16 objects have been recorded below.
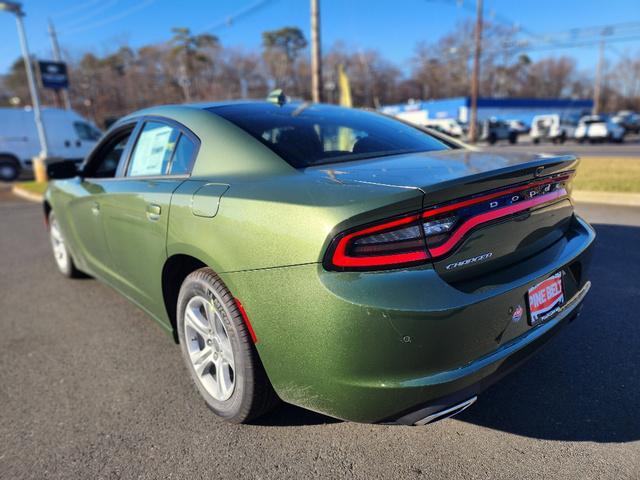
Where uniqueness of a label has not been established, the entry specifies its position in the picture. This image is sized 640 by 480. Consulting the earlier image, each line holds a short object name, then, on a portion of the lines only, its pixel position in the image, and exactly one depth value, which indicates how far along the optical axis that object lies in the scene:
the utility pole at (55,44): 33.78
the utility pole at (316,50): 13.12
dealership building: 53.91
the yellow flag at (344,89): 15.65
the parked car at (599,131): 28.70
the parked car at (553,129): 30.41
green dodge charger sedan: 1.67
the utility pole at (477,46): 25.83
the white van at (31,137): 17.91
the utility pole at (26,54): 15.07
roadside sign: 20.28
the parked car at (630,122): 41.00
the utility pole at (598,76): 54.84
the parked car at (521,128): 35.43
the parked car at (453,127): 37.22
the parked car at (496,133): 32.09
